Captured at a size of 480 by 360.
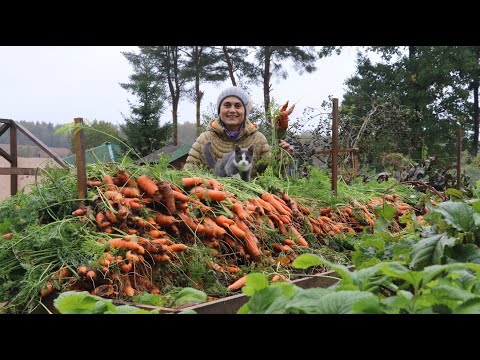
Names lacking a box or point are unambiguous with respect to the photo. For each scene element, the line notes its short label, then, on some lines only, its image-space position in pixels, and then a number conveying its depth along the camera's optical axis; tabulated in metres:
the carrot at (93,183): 3.24
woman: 5.48
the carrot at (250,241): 3.44
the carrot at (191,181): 3.61
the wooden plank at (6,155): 6.60
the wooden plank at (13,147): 6.57
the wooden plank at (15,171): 5.43
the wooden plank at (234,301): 2.21
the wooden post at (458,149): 7.00
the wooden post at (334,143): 4.45
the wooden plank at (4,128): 6.74
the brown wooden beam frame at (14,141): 6.29
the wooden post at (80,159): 2.74
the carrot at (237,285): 2.85
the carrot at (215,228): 3.31
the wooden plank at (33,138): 6.49
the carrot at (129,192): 3.21
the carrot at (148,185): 3.27
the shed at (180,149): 14.94
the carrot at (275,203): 4.09
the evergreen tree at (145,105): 20.41
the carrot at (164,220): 3.18
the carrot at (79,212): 3.03
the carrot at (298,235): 3.93
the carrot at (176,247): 3.01
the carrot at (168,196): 3.26
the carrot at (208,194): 3.58
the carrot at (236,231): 3.41
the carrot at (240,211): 3.61
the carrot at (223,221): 3.42
